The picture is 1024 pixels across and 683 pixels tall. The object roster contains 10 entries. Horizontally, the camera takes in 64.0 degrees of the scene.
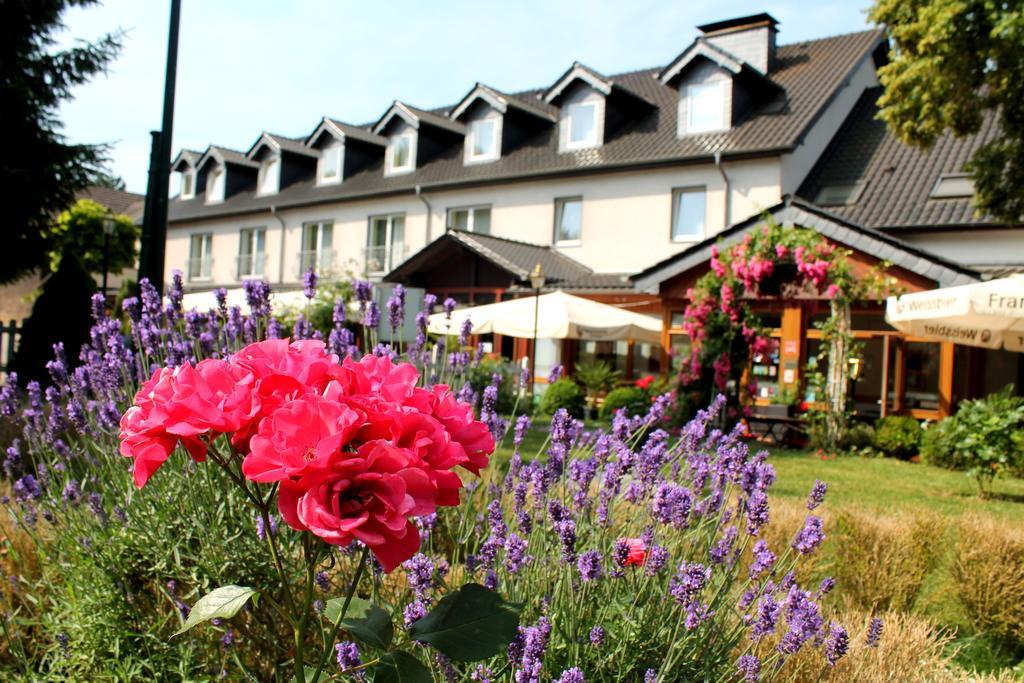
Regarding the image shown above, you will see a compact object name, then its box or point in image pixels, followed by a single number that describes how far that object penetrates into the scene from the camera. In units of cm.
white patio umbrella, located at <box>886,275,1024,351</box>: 843
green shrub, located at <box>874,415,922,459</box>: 1253
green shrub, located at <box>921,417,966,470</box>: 1041
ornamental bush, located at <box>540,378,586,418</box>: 1415
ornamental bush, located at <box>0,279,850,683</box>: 125
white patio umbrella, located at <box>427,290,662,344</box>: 1462
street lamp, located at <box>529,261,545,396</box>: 1318
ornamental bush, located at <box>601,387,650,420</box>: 1412
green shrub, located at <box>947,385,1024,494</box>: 864
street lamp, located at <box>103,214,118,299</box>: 2302
